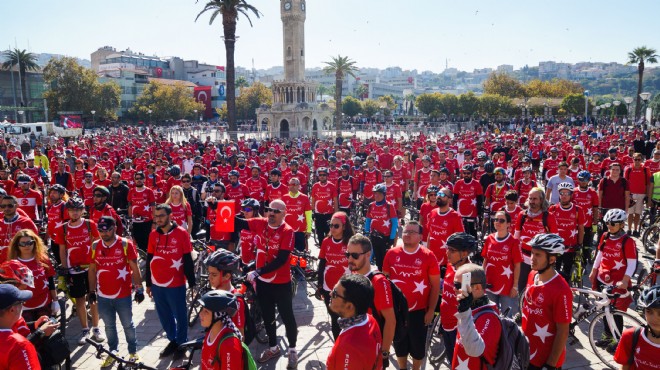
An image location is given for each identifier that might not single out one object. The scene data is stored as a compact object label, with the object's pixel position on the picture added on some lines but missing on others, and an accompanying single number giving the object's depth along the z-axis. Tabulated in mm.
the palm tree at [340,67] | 65688
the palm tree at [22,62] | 66062
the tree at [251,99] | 90031
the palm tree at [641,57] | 59875
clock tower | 65938
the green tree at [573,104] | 72562
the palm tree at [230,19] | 34594
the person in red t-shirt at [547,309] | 4074
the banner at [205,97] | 102688
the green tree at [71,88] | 66500
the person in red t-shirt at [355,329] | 3207
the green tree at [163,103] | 78438
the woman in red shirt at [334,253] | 5823
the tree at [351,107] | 96750
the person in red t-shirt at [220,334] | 3355
